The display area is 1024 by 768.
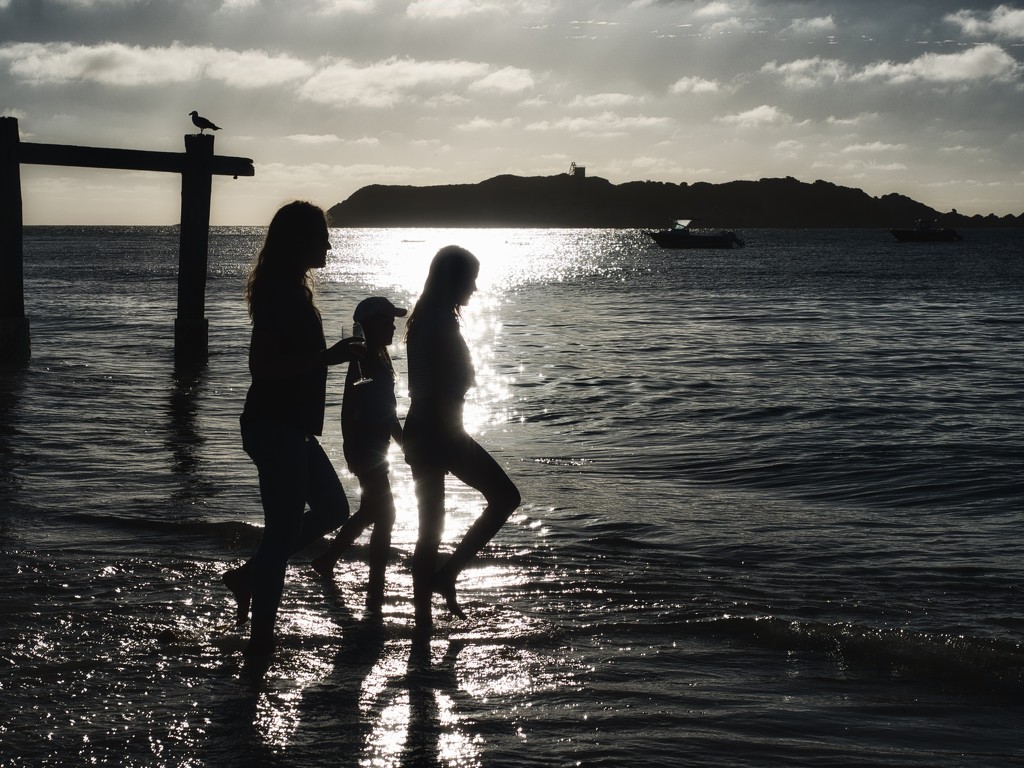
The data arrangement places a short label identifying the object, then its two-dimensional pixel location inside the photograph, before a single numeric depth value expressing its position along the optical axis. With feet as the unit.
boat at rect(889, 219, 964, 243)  506.48
